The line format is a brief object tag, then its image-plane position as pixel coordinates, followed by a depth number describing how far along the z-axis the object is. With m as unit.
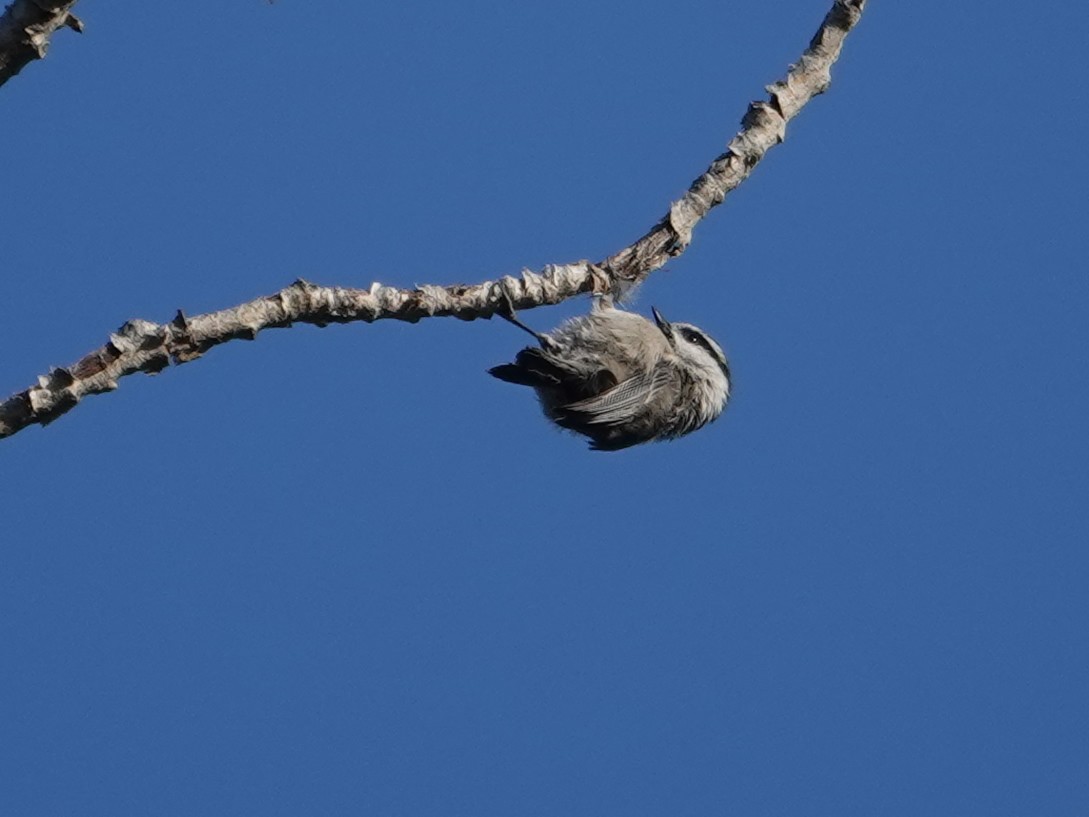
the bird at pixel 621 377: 11.03
